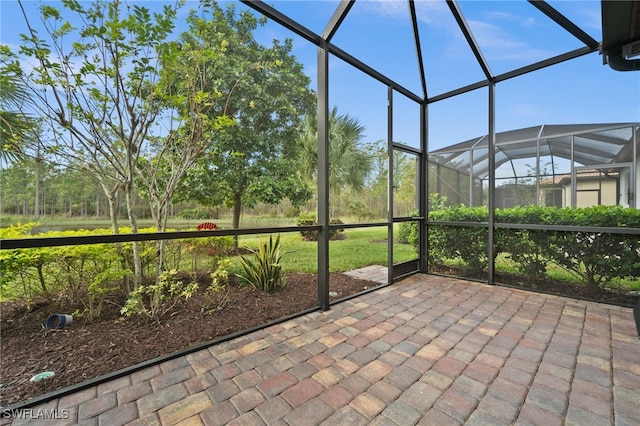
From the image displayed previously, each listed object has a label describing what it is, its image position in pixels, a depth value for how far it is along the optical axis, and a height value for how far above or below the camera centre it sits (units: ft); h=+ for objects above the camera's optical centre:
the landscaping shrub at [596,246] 9.65 -1.39
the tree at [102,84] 6.51 +3.38
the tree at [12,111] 6.01 +2.36
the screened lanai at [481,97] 9.35 +4.88
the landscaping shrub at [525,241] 11.44 -1.38
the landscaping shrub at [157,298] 7.67 -2.72
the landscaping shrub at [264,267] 10.78 -2.29
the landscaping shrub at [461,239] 13.02 -1.46
